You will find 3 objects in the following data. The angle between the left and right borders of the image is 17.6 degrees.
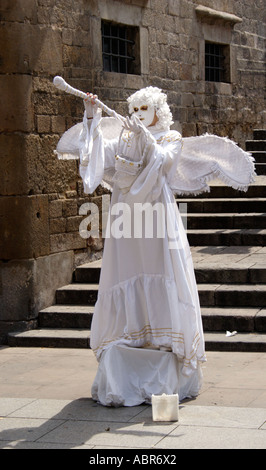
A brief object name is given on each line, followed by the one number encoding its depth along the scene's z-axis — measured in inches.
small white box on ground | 215.2
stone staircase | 312.3
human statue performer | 233.9
